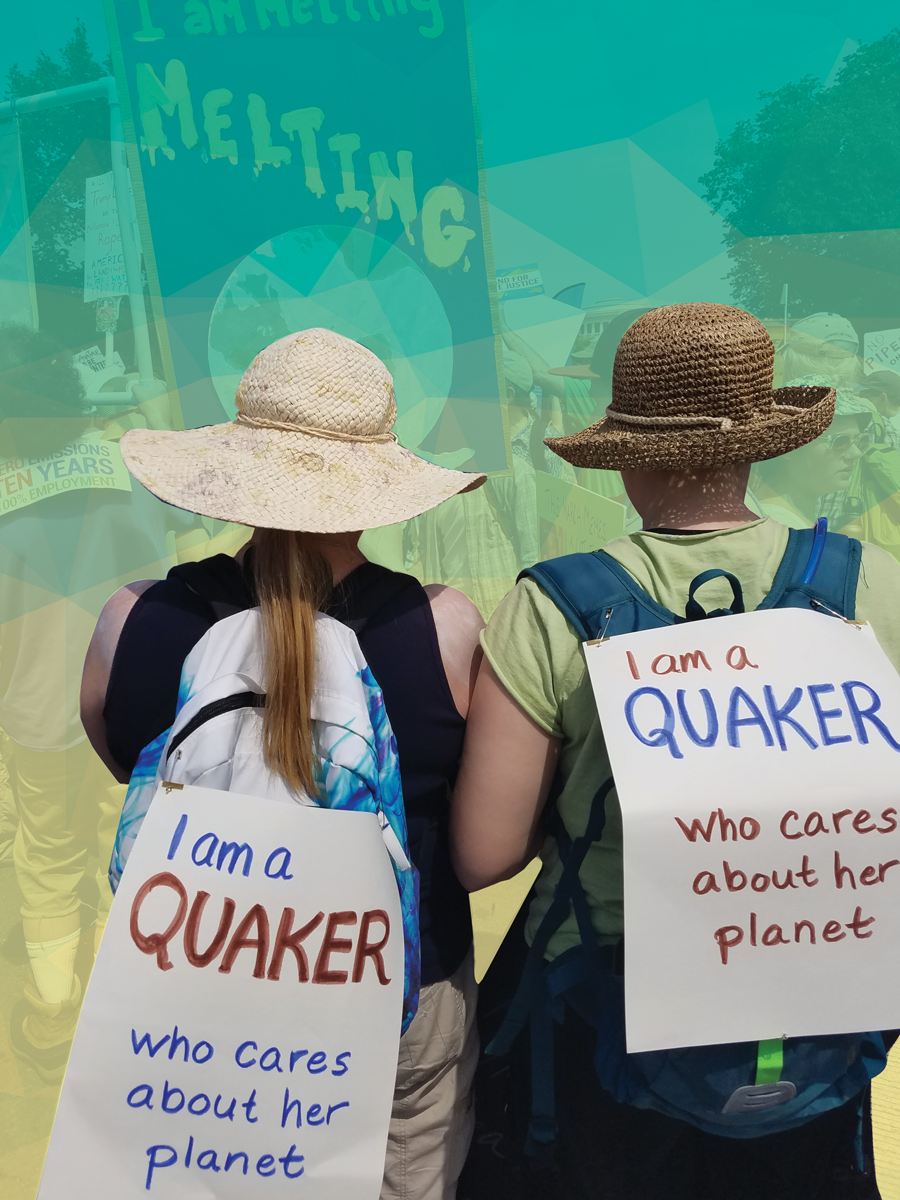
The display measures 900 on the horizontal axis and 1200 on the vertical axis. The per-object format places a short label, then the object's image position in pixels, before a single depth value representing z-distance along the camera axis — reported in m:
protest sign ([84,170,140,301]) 2.46
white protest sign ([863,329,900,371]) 2.79
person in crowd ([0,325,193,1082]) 2.41
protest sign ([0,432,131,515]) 2.41
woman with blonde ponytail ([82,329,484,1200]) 1.01
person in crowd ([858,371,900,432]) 2.82
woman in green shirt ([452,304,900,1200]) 1.00
